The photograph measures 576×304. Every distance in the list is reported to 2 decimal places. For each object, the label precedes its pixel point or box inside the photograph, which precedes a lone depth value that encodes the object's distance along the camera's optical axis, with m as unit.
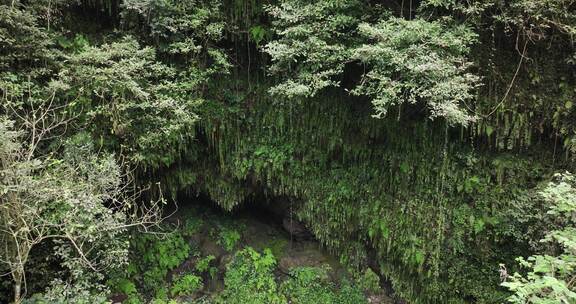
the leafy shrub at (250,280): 6.73
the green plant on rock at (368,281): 6.56
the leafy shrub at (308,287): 6.75
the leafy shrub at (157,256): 6.55
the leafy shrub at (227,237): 7.27
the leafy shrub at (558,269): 2.79
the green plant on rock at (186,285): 6.71
